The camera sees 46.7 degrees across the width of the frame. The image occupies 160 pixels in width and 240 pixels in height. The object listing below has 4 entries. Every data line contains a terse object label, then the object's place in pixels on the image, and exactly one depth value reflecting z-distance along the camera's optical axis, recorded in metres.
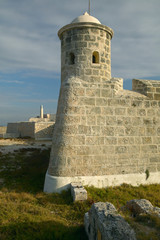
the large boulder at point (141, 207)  4.05
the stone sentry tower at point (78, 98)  6.56
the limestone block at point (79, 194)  5.57
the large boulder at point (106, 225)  2.92
